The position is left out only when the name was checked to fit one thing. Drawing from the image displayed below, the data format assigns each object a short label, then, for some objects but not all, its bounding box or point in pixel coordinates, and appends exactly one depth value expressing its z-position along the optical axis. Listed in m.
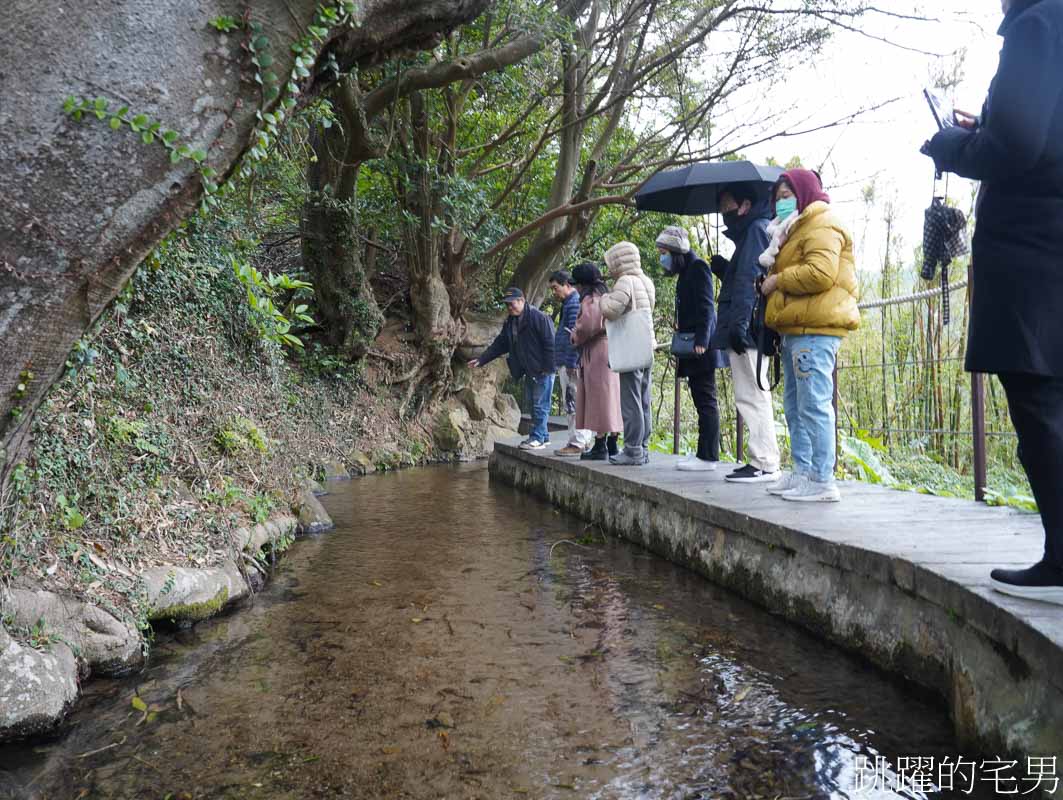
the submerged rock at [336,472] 11.36
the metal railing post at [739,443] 6.77
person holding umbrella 5.16
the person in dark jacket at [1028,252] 2.17
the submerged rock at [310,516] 6.60
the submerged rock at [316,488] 8.93
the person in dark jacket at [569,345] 8.26
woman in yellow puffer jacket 4.15
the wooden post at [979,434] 4.12
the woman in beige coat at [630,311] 6.34
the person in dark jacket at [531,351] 8.90
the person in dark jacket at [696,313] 5.91
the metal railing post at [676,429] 7.98
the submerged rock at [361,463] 12.16
